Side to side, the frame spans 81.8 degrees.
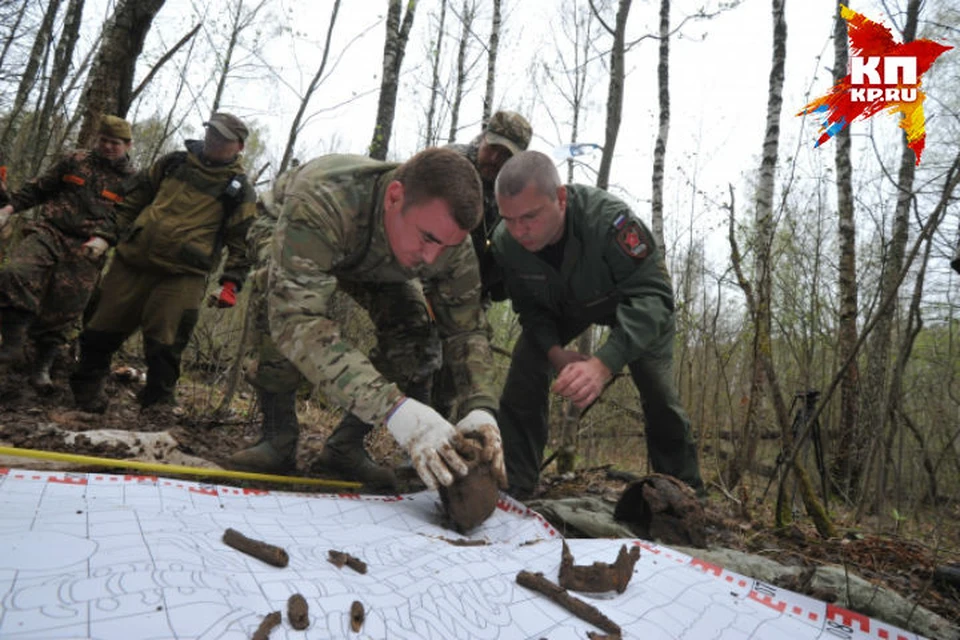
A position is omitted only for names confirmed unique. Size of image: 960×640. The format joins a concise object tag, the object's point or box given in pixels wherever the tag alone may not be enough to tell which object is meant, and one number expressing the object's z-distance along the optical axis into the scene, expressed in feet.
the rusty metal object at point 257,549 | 4.31
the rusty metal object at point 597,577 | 4.96
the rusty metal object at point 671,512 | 6.83
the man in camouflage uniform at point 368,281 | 6.38
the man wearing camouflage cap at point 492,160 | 10.52
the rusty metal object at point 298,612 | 3.53
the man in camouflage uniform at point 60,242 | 11.45
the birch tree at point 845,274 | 17.62
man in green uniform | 8.04
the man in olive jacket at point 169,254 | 11.15
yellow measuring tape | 5.85
